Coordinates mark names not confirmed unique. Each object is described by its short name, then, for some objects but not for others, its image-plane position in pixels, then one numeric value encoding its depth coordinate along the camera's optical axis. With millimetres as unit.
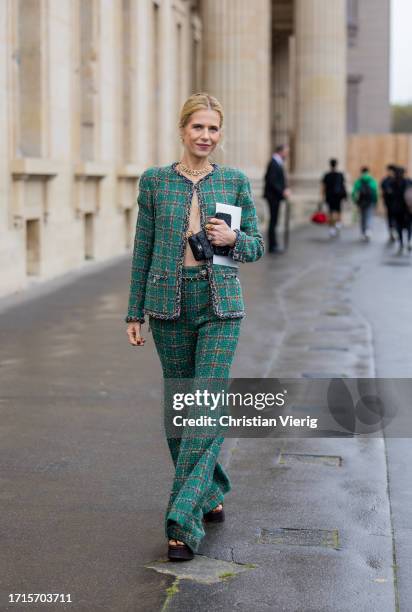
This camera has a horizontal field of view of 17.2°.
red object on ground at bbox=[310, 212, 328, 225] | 30953
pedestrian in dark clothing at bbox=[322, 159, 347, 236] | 30484
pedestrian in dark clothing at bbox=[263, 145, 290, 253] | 23562
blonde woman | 5324
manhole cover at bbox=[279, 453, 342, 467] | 6922
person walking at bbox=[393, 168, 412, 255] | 24594
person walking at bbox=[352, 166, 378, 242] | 28562
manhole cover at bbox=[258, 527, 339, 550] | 5414
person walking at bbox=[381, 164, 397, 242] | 25669
